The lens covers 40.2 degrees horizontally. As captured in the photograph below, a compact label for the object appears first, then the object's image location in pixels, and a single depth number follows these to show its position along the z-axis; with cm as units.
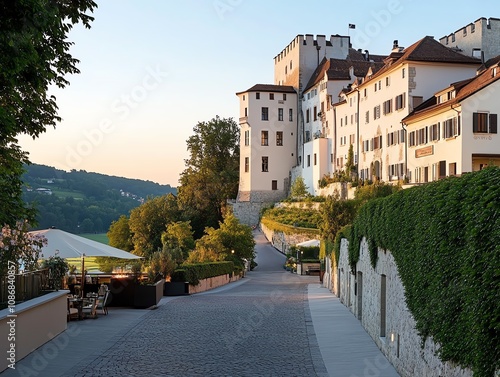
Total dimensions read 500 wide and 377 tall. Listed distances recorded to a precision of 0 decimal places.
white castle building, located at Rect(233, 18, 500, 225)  4606
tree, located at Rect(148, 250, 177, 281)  3011
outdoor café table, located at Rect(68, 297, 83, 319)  2028
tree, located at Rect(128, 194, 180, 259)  9531
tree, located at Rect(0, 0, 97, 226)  1113
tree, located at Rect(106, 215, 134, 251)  10150
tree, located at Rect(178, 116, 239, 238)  10094
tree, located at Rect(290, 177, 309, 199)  8644
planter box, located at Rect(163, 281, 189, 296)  3272
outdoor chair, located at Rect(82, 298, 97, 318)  2064
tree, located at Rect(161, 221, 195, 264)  7314
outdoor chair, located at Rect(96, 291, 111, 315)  2176
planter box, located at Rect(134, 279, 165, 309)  2455
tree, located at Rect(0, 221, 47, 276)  1583
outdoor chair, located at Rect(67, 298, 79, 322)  2018
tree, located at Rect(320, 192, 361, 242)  5191
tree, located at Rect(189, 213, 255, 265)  5519
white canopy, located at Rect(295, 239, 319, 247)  5622
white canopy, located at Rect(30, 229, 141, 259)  2148
